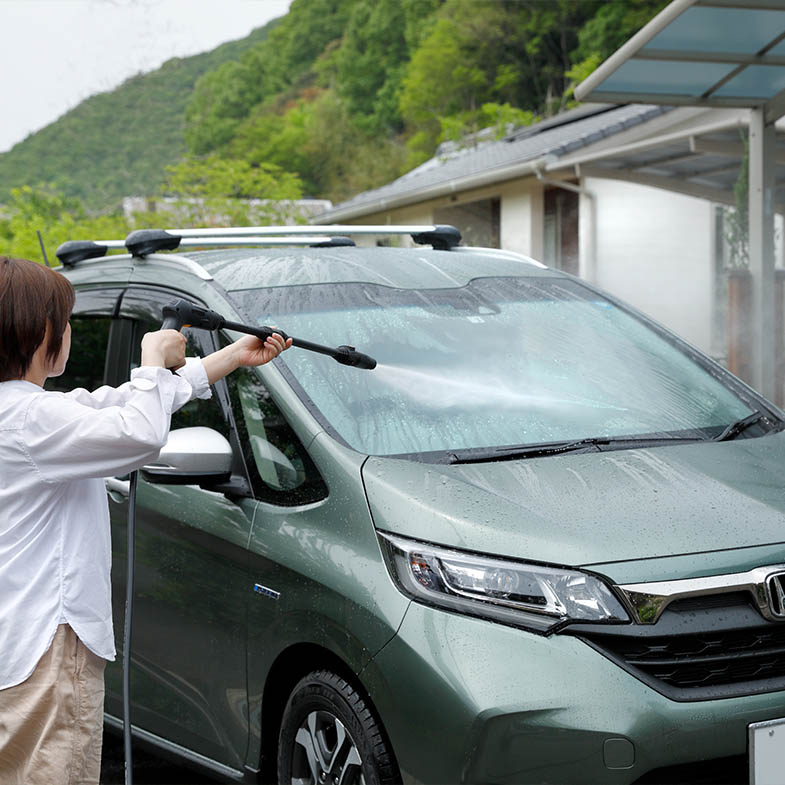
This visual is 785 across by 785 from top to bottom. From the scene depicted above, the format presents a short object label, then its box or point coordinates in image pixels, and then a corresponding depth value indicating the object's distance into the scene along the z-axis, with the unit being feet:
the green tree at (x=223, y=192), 64.23
